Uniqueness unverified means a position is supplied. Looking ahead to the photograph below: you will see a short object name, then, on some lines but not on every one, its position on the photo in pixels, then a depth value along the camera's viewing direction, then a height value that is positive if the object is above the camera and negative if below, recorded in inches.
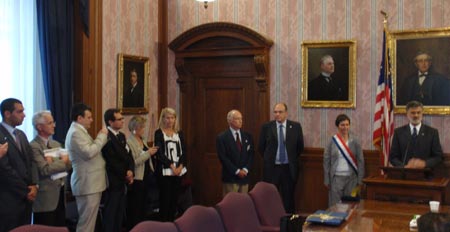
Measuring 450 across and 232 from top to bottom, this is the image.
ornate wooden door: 284.5 +7.3
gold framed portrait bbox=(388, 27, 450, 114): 247.3 +15.4
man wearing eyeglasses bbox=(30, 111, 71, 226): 180.4 -22.9
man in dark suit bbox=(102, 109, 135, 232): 209.5 -26.9
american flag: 243.3 -4.0
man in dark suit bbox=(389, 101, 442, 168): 225.0 -17.2
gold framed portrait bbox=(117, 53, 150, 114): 262.8 +9.1
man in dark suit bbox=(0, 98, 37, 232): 164.7 -21.8
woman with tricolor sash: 239.6 -27.6
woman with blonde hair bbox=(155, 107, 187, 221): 236.8 -26.2
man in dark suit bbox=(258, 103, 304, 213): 256.5 -23.8
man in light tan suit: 198.1 -23.8
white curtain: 209.8 +17.5
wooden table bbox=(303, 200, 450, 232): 138.7 -32.2
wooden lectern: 193.5 -30.7
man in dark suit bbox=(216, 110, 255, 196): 245.8 -24.3
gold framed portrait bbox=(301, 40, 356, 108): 266.5 +13.7
